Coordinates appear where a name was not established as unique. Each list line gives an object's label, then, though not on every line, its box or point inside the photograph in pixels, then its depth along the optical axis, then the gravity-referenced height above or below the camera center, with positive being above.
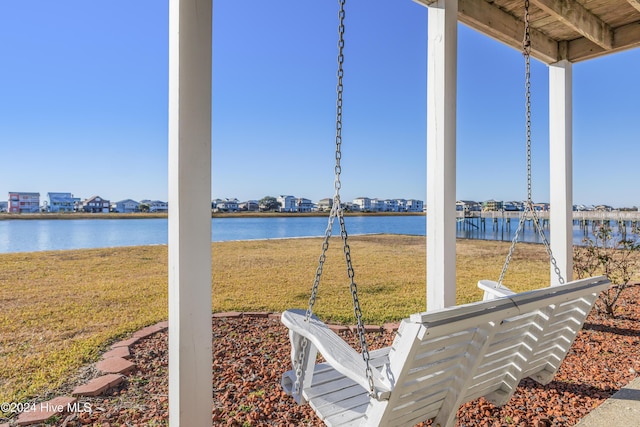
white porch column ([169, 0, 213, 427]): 1.05 +0.03
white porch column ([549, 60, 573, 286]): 2.80 +0.45
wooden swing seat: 0.98 -0.53
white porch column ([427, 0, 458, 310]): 1.80 +0.37
